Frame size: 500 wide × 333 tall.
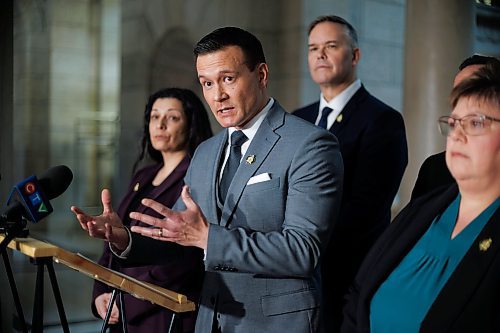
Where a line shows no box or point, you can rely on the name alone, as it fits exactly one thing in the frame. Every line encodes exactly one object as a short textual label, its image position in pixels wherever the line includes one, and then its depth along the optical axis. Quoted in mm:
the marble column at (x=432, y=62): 5215
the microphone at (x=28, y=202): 2076
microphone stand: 2053
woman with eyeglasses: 1506
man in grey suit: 1941
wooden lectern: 1898
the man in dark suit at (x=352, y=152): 2867
